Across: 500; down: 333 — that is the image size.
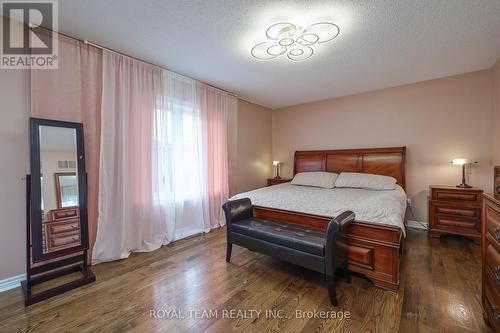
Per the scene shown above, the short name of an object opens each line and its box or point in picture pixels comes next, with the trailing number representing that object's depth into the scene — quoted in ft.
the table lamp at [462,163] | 9.98
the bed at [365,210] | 6.20
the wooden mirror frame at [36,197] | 6.24
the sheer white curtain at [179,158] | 9.93
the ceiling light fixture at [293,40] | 6.78
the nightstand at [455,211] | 9.47
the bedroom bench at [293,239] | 5.69
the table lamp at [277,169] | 16.83
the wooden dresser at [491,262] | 3.99
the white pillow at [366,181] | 10.89
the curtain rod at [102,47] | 7.42
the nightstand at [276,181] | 15.54
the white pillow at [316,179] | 12.26
